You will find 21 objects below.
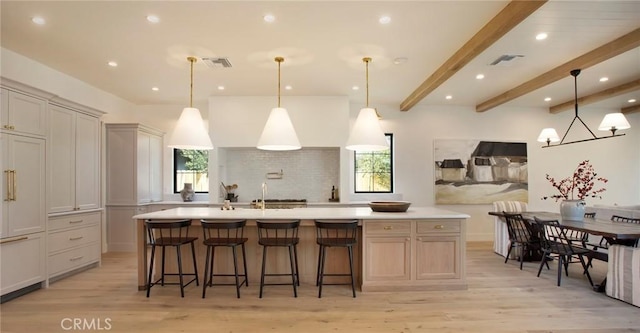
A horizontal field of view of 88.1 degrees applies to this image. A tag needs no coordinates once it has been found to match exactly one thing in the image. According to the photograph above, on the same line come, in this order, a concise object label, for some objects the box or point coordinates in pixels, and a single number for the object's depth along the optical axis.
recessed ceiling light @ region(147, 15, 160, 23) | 3.19
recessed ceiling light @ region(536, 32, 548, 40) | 3.60
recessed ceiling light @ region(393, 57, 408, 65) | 4.29
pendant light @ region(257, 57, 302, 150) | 3.88
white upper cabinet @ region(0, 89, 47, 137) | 3.47
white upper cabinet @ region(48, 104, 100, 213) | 4.18
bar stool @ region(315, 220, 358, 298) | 3.50
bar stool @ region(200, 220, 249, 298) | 3.53
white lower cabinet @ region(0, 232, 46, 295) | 3.42
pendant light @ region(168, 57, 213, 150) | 3.96
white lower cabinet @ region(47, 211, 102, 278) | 4.13
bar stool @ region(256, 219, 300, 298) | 3.51
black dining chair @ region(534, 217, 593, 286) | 3.94
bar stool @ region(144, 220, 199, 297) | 3.56
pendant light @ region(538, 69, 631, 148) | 4.45
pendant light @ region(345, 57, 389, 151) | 3.99
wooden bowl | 3.96
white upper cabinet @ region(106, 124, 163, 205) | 5.84
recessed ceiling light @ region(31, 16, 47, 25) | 3.21
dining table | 3.34
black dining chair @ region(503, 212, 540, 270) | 4.70
